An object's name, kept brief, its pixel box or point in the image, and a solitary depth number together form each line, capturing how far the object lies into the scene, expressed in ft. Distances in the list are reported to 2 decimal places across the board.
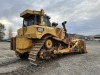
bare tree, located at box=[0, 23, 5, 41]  86.27
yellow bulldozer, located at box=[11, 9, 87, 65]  12.86
